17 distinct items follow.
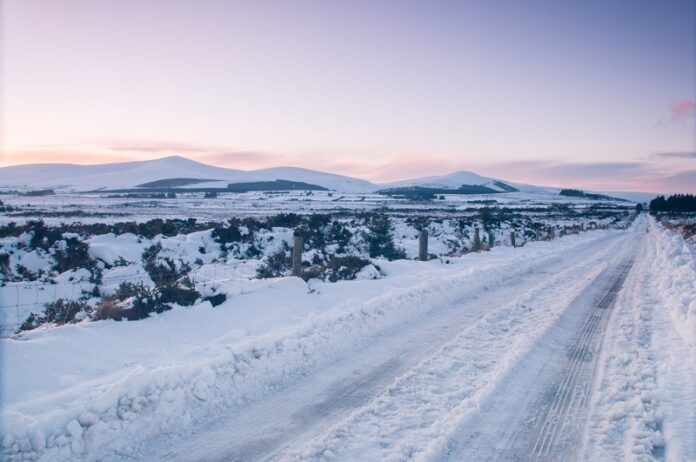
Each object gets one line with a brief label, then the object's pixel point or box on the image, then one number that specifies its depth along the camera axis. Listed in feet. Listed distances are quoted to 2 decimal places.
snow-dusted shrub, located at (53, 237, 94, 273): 48.03
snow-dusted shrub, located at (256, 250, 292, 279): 41.32
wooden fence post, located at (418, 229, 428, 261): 54.07
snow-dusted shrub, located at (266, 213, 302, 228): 84.99
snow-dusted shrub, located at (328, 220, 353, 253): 69.87
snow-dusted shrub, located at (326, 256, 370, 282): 39.38
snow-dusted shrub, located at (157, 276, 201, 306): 26.42
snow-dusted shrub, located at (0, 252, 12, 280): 43.70
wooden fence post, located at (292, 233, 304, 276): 35.91
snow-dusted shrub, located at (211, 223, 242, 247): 67.51
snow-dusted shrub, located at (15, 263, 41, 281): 42.57
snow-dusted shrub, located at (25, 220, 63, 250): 55.67
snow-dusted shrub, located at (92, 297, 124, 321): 23.49
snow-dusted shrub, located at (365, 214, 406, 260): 64.38
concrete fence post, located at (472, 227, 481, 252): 68.01
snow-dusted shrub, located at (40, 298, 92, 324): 26.84
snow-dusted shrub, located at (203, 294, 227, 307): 27.61
